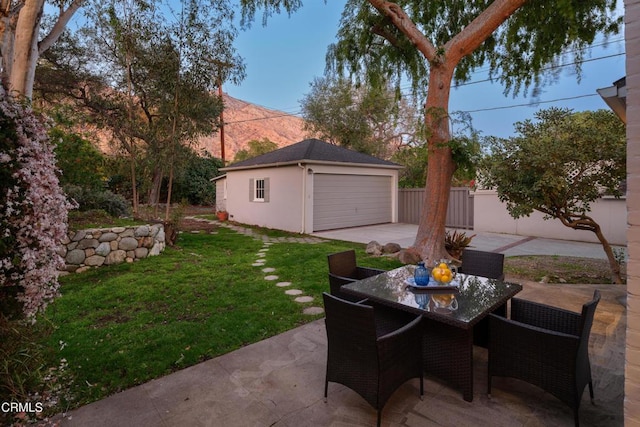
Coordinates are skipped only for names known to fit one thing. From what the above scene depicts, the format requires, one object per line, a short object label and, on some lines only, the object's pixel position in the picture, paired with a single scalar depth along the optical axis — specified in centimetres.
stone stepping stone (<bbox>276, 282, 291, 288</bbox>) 499
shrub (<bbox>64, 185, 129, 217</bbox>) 781
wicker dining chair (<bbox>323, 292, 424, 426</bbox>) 204
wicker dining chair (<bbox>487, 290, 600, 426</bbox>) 204
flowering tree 218
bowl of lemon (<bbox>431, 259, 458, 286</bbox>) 283
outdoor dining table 231
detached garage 1100
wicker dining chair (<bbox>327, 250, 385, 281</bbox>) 354
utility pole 935
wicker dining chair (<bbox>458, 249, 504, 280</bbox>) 363
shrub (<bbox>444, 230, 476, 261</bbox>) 732
